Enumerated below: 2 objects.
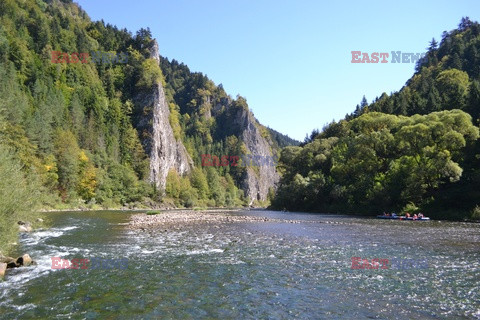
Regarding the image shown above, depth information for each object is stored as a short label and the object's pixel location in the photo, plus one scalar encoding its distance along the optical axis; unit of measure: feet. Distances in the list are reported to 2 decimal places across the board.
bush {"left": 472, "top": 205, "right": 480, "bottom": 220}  144.56
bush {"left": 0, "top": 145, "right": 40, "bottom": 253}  52.80
